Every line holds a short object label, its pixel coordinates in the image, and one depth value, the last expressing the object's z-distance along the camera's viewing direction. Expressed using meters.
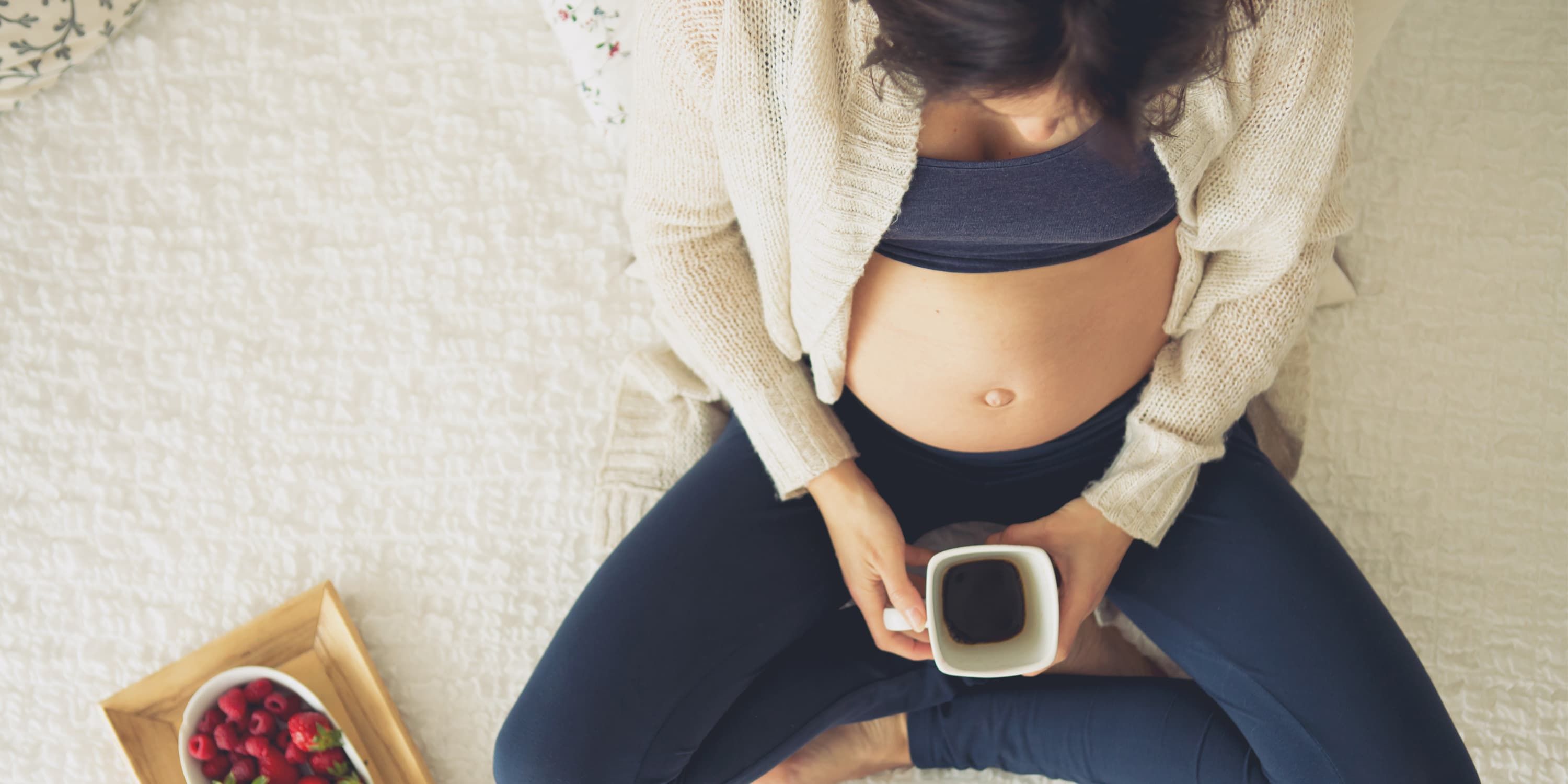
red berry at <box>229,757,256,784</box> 1.07
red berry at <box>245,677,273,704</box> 1.10
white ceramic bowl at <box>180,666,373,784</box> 1.06
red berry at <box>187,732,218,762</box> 1.07
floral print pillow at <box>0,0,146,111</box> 1.18
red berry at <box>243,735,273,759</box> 1.07
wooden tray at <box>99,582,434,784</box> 1.12
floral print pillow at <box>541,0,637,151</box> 1.11
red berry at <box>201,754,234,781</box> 1.08
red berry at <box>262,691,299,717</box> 1.09
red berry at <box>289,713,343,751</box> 1.07
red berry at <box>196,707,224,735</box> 1.09
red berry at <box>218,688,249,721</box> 1.08
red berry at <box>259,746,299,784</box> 1.06
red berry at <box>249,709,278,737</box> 1.08
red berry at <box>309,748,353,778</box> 1.08
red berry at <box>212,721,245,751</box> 1.07
